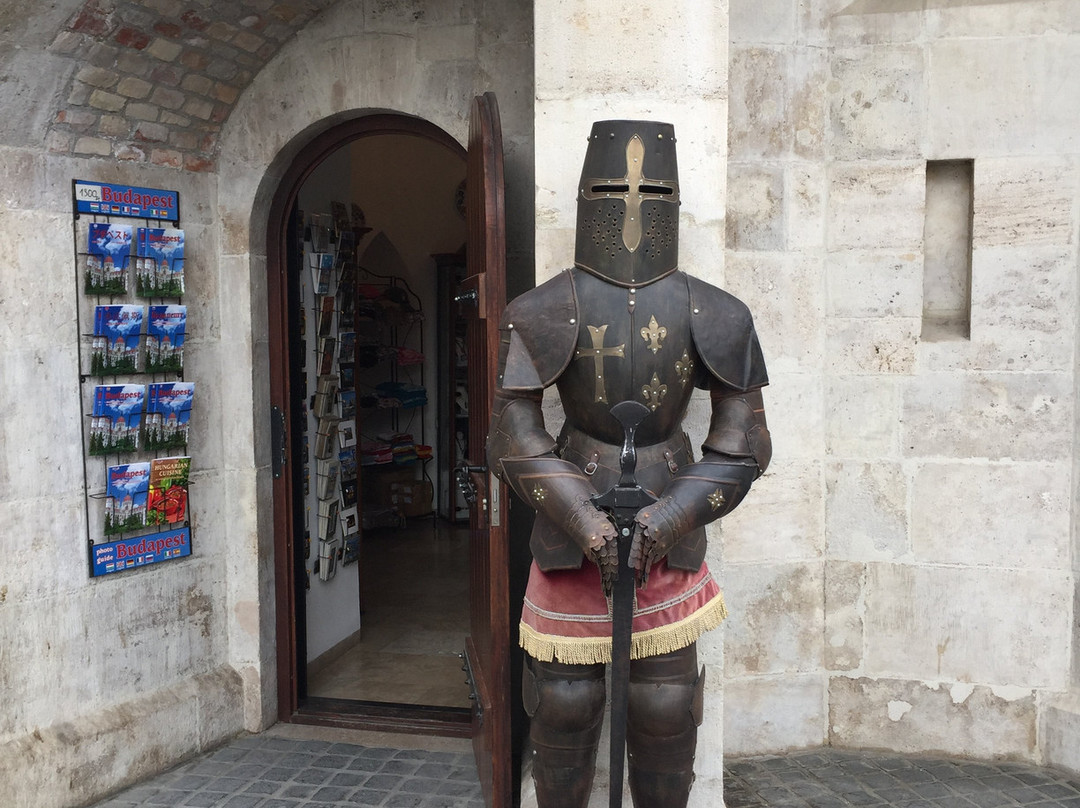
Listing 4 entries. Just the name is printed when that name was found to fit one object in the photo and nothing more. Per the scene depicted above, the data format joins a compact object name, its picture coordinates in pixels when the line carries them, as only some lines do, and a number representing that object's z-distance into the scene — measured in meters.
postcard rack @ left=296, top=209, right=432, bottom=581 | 4.86
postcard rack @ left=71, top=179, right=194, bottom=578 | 3.87
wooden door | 3.28
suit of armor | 2.74
